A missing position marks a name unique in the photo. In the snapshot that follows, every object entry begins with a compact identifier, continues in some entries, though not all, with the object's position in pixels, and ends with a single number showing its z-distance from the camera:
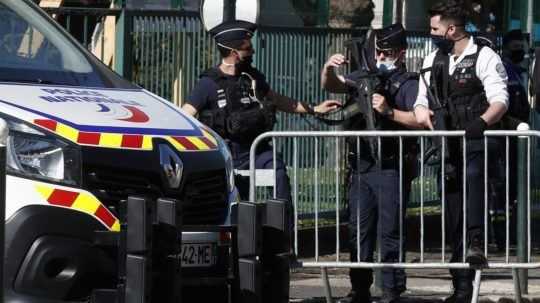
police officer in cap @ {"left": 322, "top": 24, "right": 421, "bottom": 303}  16.24
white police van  10.41
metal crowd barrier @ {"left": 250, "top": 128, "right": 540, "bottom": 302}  15.88
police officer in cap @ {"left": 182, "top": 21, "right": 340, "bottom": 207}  16.32
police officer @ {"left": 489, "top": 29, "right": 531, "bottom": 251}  16.60
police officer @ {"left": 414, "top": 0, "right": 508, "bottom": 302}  16.05
